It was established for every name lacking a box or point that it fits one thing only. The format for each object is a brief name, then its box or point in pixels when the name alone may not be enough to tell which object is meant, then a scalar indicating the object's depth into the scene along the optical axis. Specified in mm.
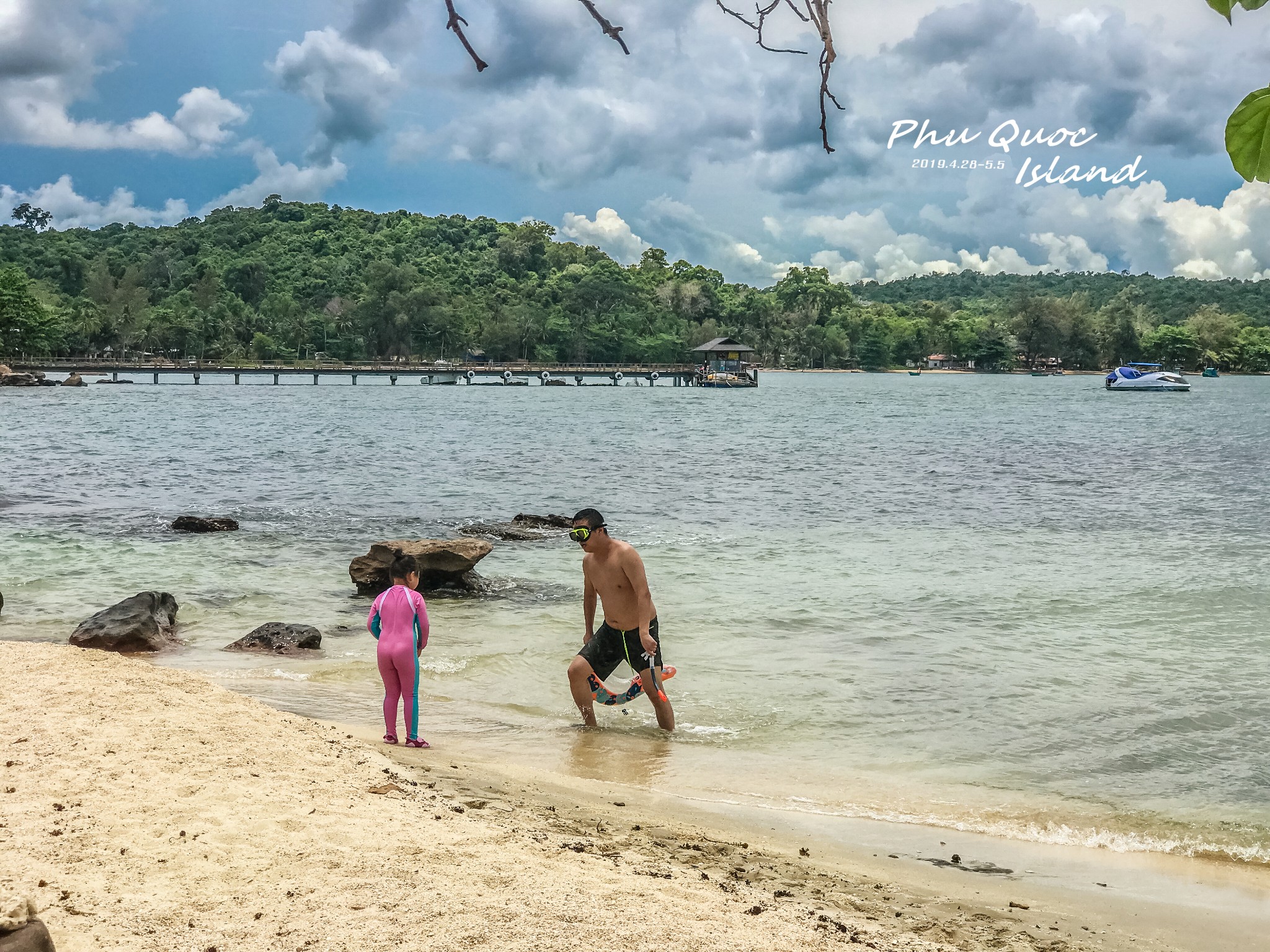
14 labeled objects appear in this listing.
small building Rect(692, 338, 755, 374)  131375
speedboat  132750
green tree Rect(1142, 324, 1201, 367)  173375
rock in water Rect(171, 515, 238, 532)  20656
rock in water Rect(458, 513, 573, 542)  20359
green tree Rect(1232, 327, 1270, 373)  182625
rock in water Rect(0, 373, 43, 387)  97875
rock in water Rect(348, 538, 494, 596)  14672
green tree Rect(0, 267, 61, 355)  105612
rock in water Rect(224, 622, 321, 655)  11398
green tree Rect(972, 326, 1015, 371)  191250
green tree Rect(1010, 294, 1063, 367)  181750
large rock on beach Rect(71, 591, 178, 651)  10359
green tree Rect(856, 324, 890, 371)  198000
